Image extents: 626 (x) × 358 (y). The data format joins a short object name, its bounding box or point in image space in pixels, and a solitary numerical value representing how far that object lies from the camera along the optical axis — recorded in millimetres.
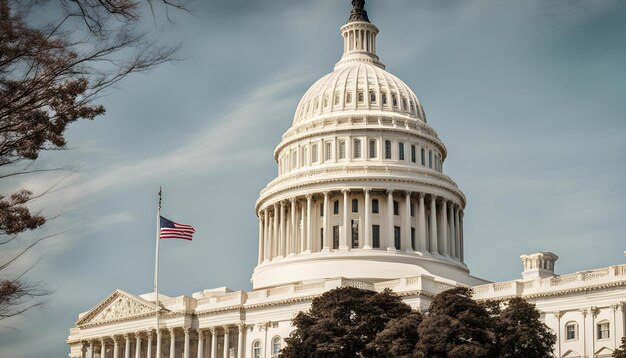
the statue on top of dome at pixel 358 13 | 148000
